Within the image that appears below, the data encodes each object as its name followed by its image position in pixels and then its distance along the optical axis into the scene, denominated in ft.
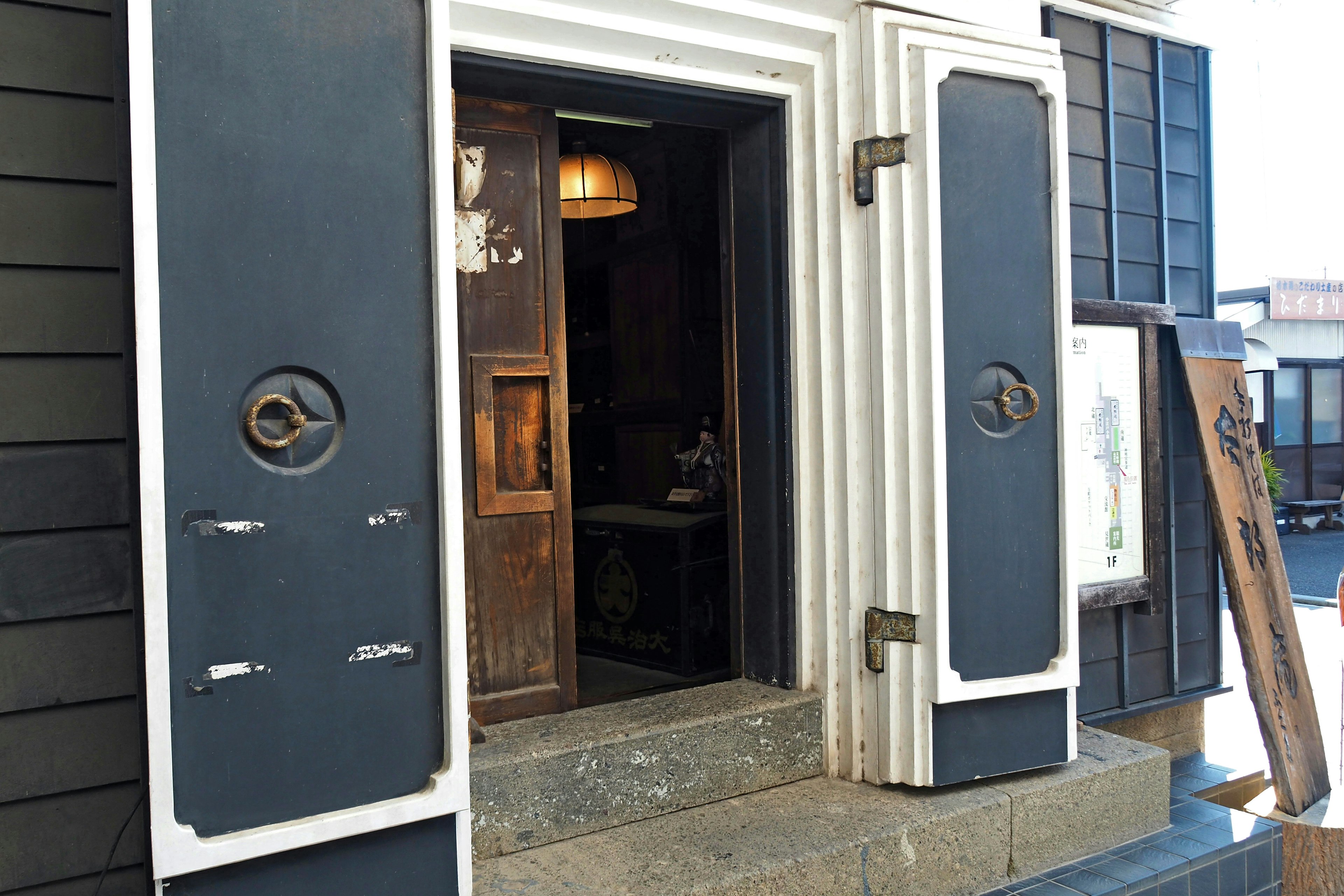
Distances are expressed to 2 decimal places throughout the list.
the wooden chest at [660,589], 13.37
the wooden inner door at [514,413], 9.75
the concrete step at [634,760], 8.39
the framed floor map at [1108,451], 13.37
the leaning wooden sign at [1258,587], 12.91
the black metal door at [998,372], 9.61
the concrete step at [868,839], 7.98
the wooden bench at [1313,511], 47.47
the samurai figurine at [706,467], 14.76
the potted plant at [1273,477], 42.52
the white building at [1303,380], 47.93
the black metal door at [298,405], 6.13
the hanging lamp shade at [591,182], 14.85
